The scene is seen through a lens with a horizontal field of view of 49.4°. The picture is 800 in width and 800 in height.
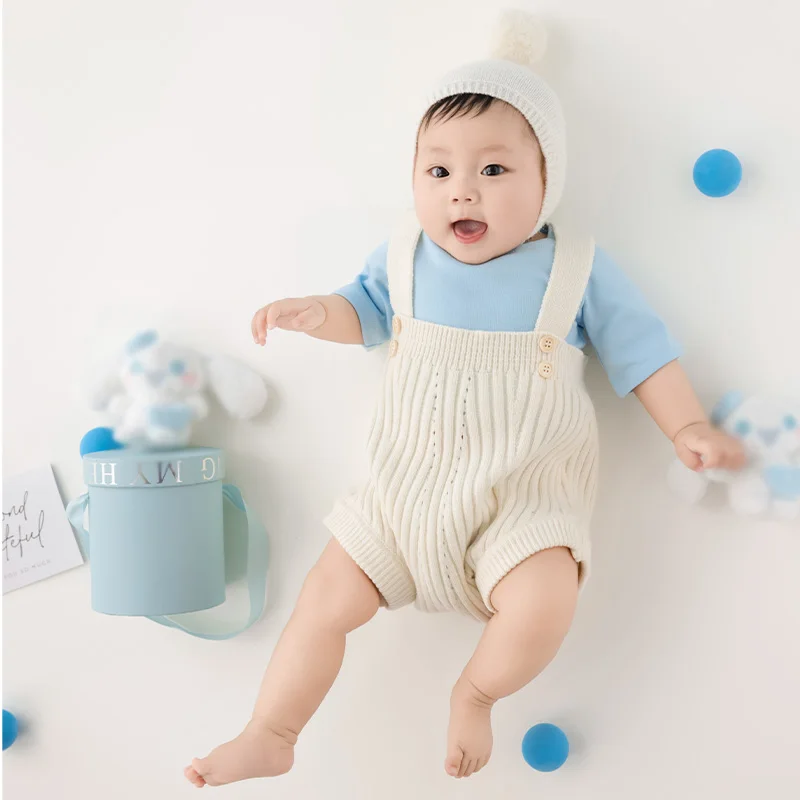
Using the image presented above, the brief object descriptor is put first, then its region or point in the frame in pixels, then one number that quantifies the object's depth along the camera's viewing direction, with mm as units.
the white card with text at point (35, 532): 1273
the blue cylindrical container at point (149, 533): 1096
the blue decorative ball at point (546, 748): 1072
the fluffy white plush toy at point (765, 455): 1014
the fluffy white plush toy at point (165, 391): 1155
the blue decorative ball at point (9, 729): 1246
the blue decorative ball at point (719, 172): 1036
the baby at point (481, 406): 975
